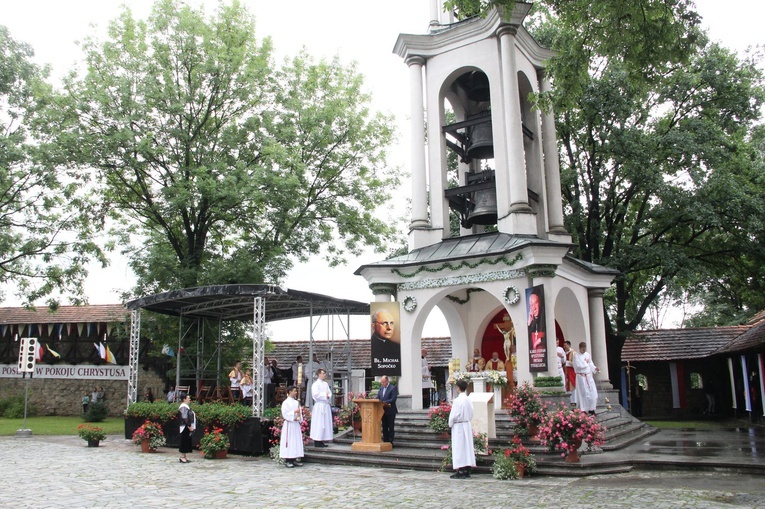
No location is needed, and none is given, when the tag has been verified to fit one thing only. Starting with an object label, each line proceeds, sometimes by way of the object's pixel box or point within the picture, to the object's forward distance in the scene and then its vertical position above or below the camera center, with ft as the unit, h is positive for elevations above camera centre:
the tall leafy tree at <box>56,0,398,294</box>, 71.00 +25.84
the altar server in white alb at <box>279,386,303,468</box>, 44.06 -3.96
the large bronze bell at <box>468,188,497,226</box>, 58.49 +14.57
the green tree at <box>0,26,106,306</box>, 77.71 +21.11
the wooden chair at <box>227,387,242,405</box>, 62.13 -1.74
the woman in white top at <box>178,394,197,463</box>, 46.14 -3.33
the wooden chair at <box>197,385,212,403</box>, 65.57 -1.62
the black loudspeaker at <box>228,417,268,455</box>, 49.65 -4.56
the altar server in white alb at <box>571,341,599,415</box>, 50.60 -1.02
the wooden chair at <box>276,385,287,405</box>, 66.13 -1.79
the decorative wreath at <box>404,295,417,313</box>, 53.98 +5.57
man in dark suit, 45.37 -2.29
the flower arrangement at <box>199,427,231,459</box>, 47.85 -4.67
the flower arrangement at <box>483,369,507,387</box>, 49.60 -0.57
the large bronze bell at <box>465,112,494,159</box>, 58.80 +20.49
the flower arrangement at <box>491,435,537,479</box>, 35.83 -5.05
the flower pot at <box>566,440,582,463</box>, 37.70 -4.84
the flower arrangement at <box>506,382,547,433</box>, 41.52 -2.41
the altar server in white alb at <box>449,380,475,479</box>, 36.68 -3.58
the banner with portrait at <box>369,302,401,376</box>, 53.11 +2.69
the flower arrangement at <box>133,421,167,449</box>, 52.75 -4.35
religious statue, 55.06 +2.55
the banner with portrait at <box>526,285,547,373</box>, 46.24 +2.65
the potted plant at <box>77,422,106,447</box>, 56.54 -4.55
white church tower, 49.70 +13.61
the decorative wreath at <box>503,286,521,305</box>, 49.32 +5.54
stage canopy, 53.06 +6.71
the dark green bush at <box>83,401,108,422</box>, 84.89 -4.03
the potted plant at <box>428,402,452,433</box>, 43.58 -3.09
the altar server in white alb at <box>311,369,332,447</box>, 48.11 -3.03
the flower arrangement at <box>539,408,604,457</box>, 37.35 -3.50
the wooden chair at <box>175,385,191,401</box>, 63.63 -1.20
